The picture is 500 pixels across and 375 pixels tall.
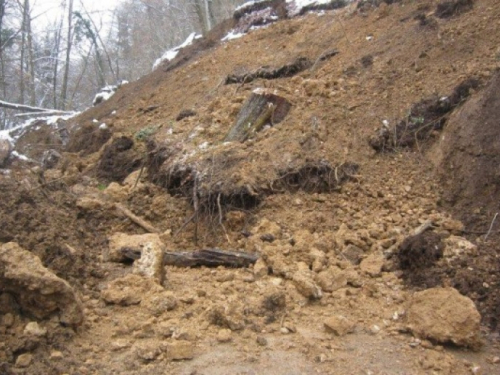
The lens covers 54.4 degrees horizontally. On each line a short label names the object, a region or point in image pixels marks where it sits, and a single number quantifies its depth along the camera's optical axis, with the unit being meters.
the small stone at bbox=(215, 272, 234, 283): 3.49
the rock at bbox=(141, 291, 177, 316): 2.95
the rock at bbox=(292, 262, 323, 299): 3.21
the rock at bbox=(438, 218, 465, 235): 3.80
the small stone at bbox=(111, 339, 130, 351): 2.59
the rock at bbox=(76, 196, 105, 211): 4.55
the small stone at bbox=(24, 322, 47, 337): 2.46
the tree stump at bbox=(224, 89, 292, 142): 5.48
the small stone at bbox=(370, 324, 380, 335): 2.89
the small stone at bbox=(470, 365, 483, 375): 2.54
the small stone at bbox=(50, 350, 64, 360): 2.42
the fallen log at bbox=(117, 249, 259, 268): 3.78
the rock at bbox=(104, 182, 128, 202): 5.19
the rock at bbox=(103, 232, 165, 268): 3.62
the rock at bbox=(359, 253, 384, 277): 3.55
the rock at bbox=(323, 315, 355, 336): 2.84
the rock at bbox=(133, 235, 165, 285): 3.36
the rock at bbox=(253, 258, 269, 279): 3.56
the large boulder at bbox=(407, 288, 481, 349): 2.70
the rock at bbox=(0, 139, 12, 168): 6.00
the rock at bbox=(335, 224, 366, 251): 3.87
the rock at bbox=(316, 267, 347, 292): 3.35
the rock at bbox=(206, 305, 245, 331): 2.83
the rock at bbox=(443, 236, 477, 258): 3.47
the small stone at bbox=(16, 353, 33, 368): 2.33
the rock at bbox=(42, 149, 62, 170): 7.47
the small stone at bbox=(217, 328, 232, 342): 2.71
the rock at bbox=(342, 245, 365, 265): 3.74
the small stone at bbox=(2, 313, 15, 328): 2.50
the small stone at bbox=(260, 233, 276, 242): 4.13
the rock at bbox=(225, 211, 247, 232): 4.53
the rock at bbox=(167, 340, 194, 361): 2.53
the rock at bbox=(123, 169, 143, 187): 5.56
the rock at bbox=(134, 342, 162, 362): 2.50
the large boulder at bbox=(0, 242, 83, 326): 2.53
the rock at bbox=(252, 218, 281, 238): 4.20
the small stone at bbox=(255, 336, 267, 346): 2.70
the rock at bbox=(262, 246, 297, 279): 3.52
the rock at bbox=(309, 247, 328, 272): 3.58
